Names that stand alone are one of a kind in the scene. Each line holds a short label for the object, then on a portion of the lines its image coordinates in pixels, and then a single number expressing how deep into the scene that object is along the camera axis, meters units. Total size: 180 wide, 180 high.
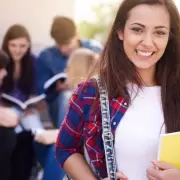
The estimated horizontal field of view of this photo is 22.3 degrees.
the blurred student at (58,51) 3.58
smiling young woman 1.48
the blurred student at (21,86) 3.14
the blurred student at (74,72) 2.87
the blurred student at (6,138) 2.84
